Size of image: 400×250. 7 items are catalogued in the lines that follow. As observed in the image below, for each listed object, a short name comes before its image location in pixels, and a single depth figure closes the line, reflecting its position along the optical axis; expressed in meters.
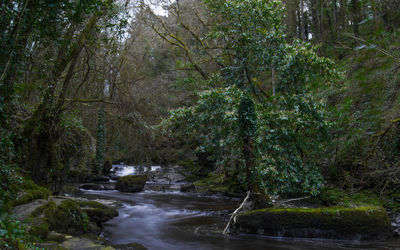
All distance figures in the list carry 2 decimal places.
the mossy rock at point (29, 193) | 7.04
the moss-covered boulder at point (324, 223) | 7.75
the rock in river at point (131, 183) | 17.12
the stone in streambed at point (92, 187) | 16.97
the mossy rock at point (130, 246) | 7.42
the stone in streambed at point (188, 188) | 17.20
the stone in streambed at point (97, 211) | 9.40
